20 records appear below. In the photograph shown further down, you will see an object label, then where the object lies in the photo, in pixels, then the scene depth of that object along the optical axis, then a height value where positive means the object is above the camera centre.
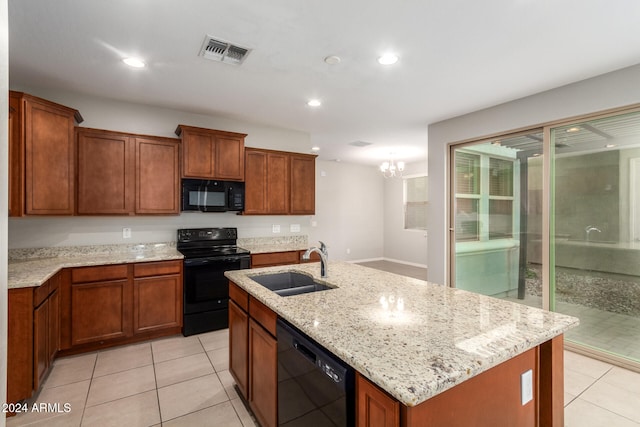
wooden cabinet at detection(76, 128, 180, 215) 3.16 +0.44
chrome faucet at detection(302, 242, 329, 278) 2.12 -0.32
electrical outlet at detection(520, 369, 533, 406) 1.25 -0.73
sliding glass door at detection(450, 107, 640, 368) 2.79 -0.12
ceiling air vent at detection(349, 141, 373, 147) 5.48 +1.28
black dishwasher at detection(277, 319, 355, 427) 1.07 -0.69
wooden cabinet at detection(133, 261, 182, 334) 3.11 -0.87
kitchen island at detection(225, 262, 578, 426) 0.92 -0.48
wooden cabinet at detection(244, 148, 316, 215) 4.11 +0.44
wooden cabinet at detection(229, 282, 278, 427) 1.62 -0.86
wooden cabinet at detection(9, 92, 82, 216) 2.49 +0.51
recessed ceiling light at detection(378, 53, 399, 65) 2.46 +1.28
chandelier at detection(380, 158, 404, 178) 5.88 +1.01
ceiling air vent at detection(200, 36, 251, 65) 2.29 +1.29
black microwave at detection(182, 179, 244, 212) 3.63 +0.22
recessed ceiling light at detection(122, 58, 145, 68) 2.53 +1.29
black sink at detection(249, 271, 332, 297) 2.15 -0.52
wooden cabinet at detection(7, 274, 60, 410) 2.06 -0.90
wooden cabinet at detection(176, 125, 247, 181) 3.55 +0.73
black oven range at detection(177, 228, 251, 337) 3.33 -0.77
